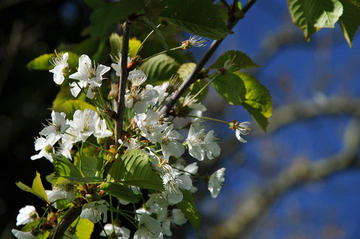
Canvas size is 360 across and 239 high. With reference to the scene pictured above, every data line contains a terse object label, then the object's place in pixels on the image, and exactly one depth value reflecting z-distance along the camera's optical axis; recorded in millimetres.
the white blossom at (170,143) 956
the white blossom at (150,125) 948
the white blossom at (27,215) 981
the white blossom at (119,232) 985
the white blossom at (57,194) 945
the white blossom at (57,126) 957
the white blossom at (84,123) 954
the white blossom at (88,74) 959
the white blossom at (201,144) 984
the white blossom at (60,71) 978
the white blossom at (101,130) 958
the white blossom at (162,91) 982
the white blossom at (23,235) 961
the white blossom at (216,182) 1003
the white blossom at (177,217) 1007
